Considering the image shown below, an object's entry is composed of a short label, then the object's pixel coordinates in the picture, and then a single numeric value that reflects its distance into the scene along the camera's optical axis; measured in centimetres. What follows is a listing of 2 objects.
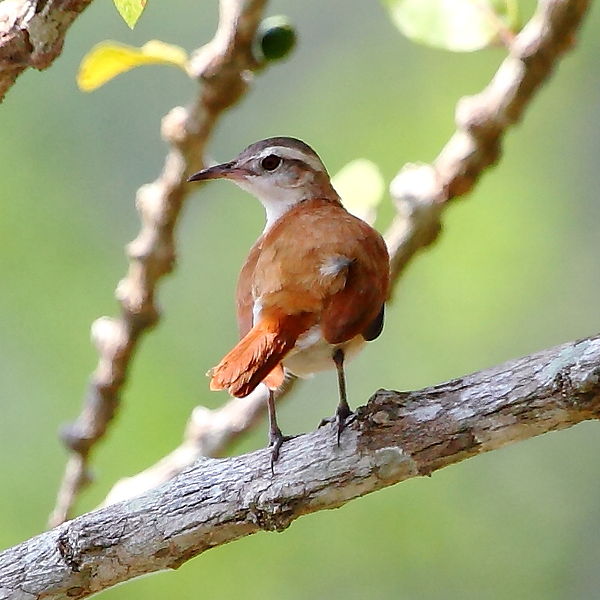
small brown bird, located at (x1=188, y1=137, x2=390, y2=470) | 331
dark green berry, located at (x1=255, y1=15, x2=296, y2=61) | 413
